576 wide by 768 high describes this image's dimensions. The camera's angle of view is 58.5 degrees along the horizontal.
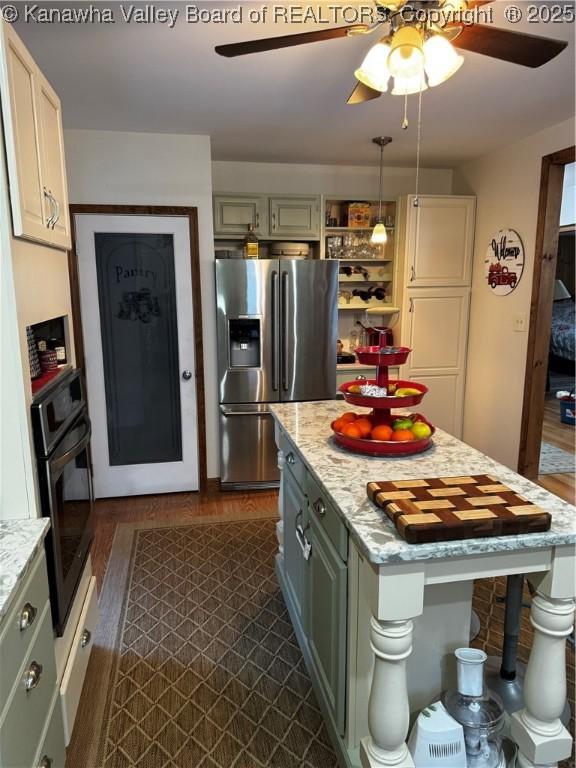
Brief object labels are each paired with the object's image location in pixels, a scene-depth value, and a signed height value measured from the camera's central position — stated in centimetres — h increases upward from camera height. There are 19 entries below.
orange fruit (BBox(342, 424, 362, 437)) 182 -48
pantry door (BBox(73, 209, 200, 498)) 353 -40
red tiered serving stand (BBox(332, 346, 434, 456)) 178 -38
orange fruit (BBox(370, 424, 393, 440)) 181 -49
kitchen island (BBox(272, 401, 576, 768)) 123 -83
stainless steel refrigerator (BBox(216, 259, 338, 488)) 366 -39
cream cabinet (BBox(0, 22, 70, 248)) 138 +45
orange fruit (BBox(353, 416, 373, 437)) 183 -47
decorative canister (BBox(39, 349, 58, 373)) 189 -24
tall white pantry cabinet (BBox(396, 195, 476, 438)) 416 +1
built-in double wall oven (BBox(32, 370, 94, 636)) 156 -63
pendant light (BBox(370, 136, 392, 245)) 350 +43
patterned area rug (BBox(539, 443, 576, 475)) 431 -146
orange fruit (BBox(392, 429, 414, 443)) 179 -49
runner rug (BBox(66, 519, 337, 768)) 175 -152
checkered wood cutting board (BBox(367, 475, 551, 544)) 120 -53
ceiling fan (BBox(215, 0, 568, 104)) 144 +73
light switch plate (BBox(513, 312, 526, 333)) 367 -20
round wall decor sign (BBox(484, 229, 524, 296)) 371 +23
